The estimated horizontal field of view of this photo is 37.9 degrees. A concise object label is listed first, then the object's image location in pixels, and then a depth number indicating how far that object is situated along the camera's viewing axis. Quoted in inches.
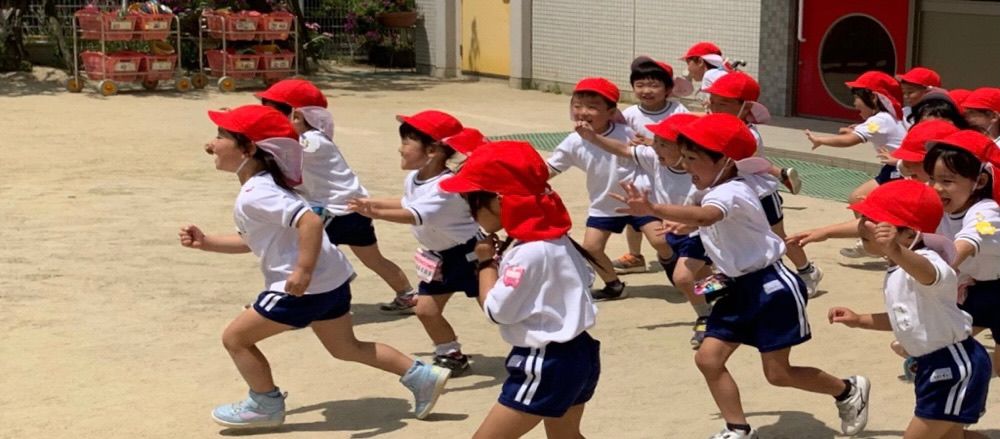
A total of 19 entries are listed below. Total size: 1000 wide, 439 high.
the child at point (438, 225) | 271.4
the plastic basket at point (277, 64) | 792.3
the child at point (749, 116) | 322.0
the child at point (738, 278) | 223.6
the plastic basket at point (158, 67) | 750.5
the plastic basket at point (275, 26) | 790.5
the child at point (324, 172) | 313.1
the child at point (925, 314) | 192.9
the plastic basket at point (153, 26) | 740.0
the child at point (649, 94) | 339.9
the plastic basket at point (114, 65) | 737.6
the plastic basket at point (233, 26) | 776.9
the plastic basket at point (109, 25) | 729.6
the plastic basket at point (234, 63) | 778.8
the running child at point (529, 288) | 189.8
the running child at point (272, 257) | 234.4
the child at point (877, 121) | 357.3
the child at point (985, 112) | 325.7
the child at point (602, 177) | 330.0
